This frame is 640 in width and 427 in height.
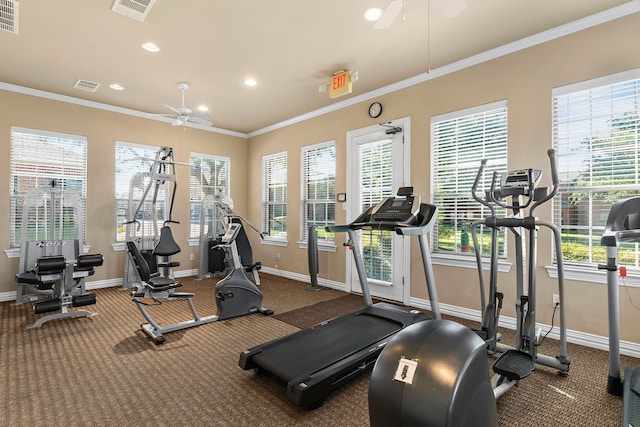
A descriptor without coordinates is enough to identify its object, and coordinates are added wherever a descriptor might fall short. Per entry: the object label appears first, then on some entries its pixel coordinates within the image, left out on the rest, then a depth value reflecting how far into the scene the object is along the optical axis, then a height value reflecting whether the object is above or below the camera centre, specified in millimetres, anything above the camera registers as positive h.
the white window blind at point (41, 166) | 4535 +763
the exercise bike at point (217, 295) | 3145 -854
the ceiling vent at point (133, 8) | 2664 +1783
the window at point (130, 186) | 5375 +509
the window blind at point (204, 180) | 6227 +721
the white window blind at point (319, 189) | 5273 +462
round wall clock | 4513 +1512
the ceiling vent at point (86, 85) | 4328 +1825
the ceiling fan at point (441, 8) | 2002 +1343
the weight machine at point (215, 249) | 5403 -562
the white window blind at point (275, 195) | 6191 +403
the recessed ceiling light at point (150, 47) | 3331 +1798
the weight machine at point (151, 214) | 4882 +35
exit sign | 3895 +1630
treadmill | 2080 -1028
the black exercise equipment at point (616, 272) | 2029 -381
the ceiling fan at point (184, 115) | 4082 +1329
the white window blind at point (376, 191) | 4441 +347
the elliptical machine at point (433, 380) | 1124 -620
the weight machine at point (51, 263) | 3584 -555
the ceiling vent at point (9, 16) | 2684 +1776
